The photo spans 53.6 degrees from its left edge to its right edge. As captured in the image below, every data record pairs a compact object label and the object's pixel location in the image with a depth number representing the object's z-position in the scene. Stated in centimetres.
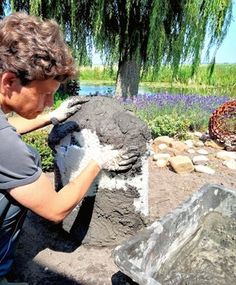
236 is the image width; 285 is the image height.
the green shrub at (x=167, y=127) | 395
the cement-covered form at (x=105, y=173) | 149
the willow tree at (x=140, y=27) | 465
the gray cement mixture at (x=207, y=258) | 118
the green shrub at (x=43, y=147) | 272
